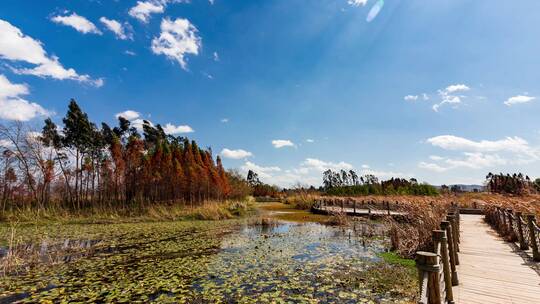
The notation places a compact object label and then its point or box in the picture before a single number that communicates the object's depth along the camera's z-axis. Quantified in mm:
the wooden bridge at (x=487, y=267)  3047
